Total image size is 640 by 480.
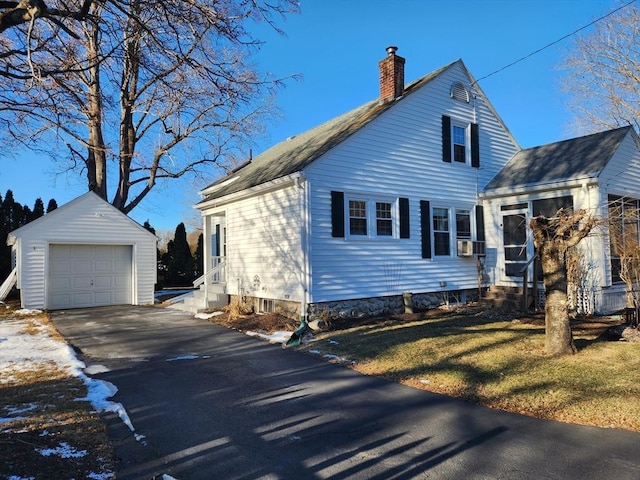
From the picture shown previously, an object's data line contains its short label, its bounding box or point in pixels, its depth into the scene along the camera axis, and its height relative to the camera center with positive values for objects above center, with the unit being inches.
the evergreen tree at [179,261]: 1100.5 +13.5
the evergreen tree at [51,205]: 981.4 +143.6
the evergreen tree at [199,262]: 1129.4 +10.8
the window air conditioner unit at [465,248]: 523.2 +16.7
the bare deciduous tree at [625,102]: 866.8 +340.4
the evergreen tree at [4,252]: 861.8 +34.1
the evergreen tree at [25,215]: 938.7 +116.7
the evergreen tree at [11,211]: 916.0 +124.3
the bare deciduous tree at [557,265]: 267.1 -2.9
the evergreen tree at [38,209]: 951.6 +132.0
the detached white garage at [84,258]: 600.4 +14.7
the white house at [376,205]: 432.1 +65.5
